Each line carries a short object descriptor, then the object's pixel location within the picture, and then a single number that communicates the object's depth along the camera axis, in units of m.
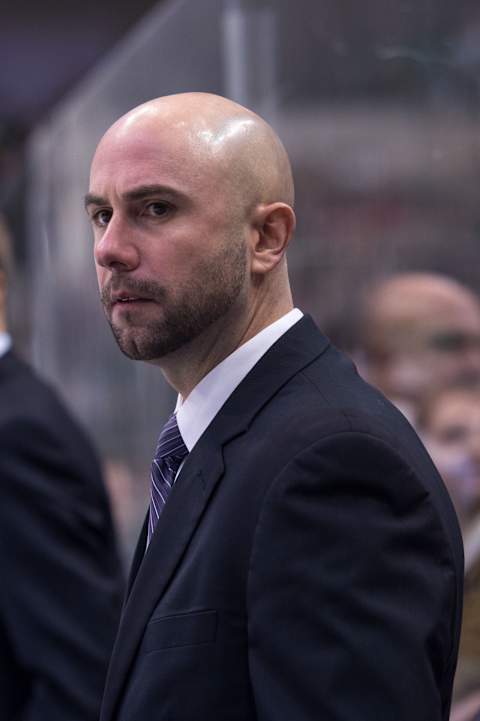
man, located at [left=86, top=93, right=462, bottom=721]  2.63
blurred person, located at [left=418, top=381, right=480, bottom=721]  4.79
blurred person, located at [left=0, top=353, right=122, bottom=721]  5.46
